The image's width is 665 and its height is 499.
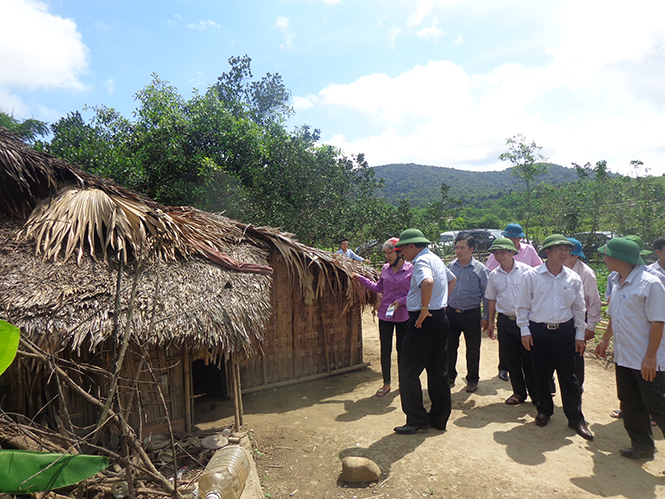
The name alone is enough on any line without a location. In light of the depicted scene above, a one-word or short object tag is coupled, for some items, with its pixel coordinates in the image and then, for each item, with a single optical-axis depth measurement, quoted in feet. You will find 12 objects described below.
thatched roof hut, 11.95
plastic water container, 10.36
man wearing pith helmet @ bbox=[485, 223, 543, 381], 17.80
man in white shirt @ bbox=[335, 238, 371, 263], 27.71
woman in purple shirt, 17.04
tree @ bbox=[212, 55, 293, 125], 68.74
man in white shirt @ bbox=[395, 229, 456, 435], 13.06
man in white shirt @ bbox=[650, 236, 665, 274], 14.14
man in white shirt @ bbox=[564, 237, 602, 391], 14.46
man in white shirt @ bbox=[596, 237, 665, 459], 10.98
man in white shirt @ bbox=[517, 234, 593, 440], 13.25
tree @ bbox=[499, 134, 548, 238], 55.72
